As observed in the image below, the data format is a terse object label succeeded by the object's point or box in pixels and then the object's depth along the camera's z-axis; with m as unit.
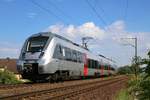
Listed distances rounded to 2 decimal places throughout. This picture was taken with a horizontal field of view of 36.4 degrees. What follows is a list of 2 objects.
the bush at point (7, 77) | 21.21
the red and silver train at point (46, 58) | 14.78
